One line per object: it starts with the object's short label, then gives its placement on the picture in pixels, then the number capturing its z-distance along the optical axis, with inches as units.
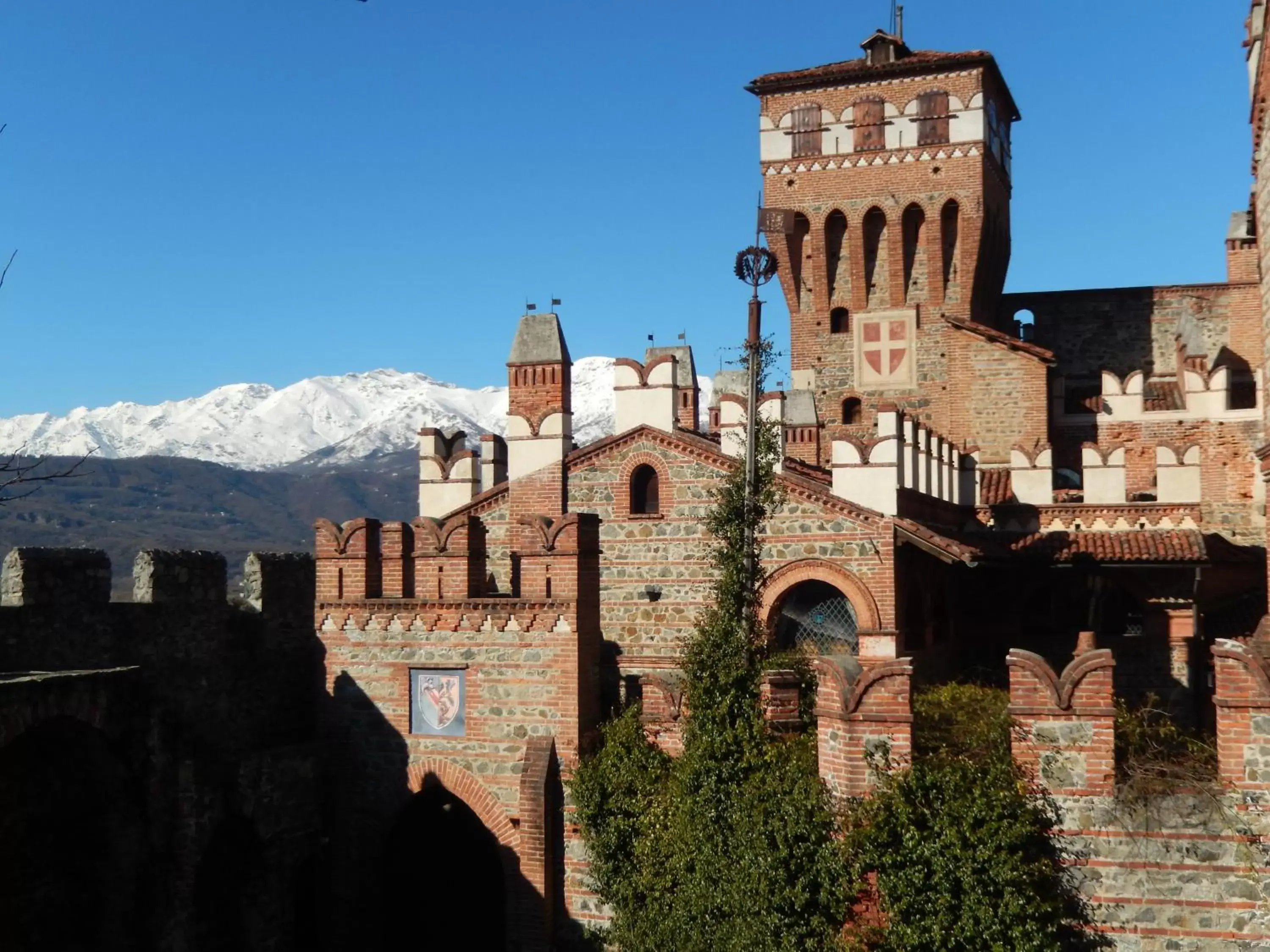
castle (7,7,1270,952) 565.0
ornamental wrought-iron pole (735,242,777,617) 709.3
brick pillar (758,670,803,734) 602.5
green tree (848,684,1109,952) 488.4
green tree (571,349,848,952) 532.1
